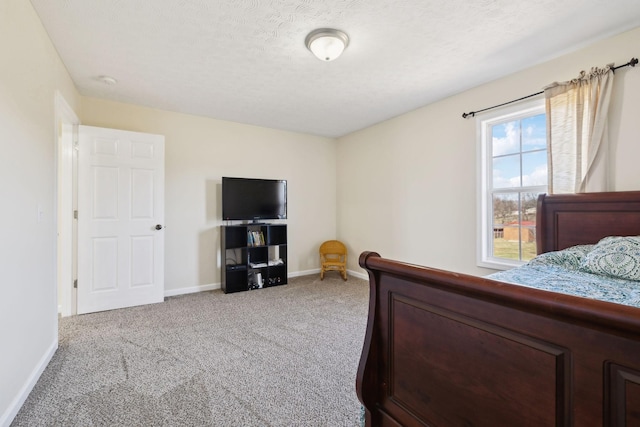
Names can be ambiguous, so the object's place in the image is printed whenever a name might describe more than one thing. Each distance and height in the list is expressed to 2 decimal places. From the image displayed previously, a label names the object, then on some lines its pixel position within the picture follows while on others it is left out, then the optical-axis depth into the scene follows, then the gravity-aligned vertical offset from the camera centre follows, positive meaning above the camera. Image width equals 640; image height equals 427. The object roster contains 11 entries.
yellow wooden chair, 4.61 -0.74
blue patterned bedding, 1.49 -0.40
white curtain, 2.22 +0.67
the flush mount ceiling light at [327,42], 2.12 +1.32
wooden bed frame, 0.69 -0.45
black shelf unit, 3.99 -0.64
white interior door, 3.15 -0.05
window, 2.78 +0.33
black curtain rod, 2.08 +1.11
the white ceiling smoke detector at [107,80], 2.86 +1.40
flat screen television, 4.01 +0.23
